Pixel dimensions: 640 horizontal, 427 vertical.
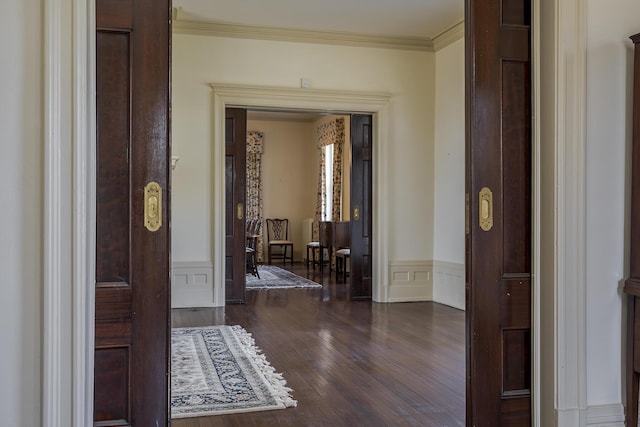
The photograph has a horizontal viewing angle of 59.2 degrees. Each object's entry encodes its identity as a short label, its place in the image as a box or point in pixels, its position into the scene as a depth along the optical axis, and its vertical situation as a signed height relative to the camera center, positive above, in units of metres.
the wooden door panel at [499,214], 2.44 +0.03
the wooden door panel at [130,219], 2.07 +0.01
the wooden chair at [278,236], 12.46 -0.33
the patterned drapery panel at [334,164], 11.02 +1.16
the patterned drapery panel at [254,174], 12.53 +1.06
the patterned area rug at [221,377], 3.22 -1.05
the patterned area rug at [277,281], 8.46 -0.95
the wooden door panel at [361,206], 7.20 +0.20
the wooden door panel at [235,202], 6.93 +0.24
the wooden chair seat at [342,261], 9.38 -0.68
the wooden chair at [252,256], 9.37 -0.59
